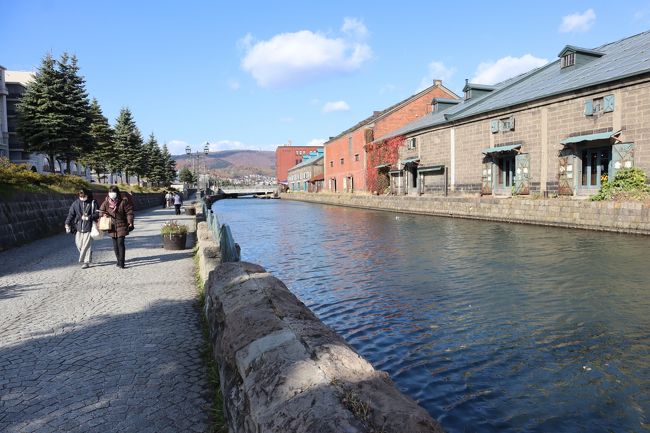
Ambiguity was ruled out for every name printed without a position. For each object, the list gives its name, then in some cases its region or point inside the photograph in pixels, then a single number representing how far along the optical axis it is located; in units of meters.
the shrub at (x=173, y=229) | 12.97
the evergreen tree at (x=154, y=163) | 61.94
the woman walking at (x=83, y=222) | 10.25
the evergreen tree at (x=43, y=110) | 27.17
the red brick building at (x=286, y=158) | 119.12
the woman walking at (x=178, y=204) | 31.35
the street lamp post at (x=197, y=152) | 51.69
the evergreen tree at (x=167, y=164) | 78.20
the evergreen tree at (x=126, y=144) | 48.31
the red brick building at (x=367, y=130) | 48.88
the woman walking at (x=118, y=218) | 10.09
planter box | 12.92
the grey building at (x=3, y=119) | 57.28
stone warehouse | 19.91
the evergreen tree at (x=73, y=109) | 27.95
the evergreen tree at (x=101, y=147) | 40.22
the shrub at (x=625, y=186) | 17.62
